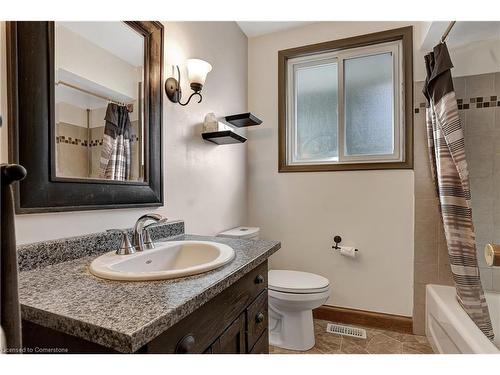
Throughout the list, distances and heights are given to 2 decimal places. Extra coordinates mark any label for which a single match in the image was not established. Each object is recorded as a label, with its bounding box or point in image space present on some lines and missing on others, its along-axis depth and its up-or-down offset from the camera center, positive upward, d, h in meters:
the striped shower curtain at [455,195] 1.48 -0.07
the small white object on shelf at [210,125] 1.70 +0.39
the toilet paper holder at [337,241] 2.08 -0.43
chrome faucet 1.07 -0.19
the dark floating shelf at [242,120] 1.92 +0.49
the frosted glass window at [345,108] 2.02 +0.62
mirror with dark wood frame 0.84 +0.29
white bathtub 1.21 -0.74
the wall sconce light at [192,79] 1.45 +0.61
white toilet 1.68 -0.77
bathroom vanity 0.55 -0.27
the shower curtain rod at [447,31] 1.51 +0.90
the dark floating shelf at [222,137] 1.66 +0.32
